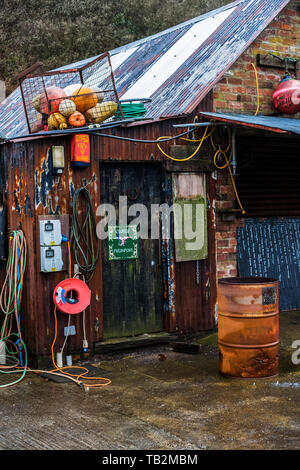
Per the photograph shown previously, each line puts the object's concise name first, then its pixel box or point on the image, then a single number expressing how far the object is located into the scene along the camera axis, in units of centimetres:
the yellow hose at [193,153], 836
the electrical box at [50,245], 735
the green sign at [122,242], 805
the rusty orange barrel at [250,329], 664
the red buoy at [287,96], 925
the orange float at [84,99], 769
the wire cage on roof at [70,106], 754
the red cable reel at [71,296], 734
